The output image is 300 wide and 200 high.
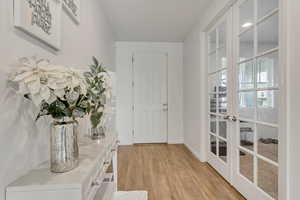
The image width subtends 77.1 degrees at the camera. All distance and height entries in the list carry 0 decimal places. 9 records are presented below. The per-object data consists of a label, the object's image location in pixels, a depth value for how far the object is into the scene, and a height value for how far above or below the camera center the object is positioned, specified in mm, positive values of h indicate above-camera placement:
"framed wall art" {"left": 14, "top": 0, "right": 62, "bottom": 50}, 955 +469
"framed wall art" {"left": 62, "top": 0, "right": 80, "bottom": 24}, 1588 +806
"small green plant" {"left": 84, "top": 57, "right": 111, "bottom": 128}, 1148 +38
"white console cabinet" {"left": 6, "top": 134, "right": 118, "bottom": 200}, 818 -391
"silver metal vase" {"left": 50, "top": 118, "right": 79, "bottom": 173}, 959 -253
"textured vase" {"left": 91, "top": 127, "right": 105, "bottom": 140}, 1789 -337
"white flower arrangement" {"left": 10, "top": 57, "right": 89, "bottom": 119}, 800 +54
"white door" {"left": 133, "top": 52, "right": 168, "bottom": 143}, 4785 +36
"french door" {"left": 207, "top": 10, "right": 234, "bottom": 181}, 2521 +68
